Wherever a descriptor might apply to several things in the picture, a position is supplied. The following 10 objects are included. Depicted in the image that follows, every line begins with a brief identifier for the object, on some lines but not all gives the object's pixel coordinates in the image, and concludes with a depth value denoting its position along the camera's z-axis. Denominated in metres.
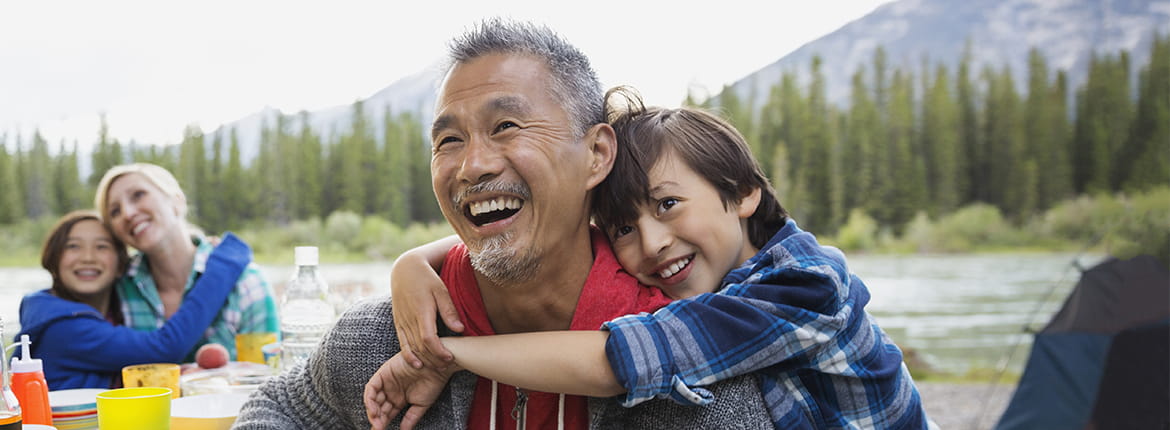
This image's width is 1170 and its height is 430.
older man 1.15
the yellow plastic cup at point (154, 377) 1.70
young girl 2.41
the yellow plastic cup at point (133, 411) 1.21
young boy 1.05
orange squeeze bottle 1.29
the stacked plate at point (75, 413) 1.49
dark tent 5.02
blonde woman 2.79
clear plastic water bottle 2.45
